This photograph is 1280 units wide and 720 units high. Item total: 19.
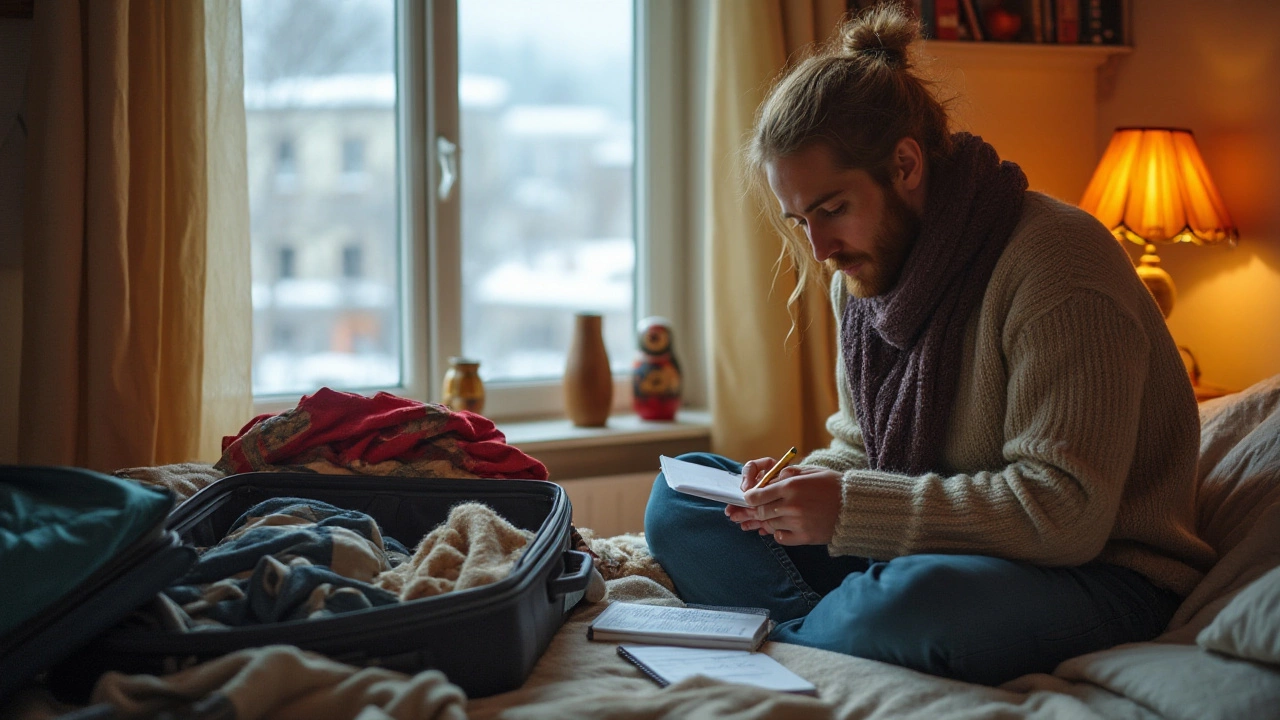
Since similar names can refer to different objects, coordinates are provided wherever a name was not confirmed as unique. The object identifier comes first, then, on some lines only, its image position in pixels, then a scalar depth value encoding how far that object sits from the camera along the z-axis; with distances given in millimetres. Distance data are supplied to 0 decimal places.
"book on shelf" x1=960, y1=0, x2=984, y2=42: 2543
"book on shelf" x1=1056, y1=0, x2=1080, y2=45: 2584
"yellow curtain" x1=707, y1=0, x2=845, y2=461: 2408
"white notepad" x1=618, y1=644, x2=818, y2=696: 1142
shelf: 2545
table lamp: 2180
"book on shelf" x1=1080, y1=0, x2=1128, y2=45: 2564
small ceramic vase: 2303
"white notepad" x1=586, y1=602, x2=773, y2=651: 1282
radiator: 2375
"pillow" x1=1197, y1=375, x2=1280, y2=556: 1424
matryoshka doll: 2516
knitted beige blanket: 1172
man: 1224
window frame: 2398
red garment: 1654
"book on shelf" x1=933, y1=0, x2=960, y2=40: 2531
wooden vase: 2428
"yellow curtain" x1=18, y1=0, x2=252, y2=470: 1790
